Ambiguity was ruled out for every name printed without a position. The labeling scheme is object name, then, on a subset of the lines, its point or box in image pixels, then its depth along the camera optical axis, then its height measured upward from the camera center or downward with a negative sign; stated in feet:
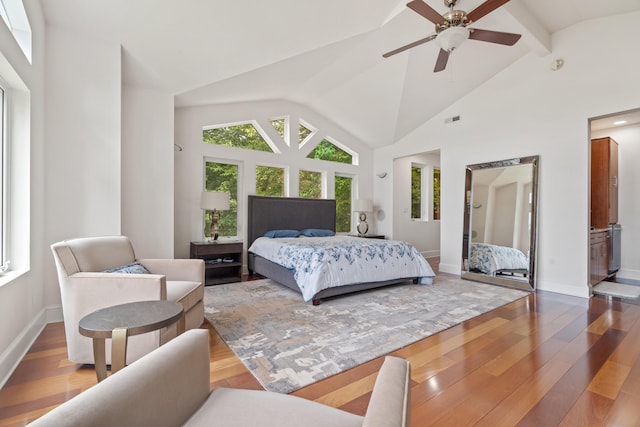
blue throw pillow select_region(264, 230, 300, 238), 16.72 -1.19
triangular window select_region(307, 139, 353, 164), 20.63 +4.28
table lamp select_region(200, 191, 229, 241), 14.66 +0.58
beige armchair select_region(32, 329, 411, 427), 2.17 -1.60
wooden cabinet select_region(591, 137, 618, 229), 15.07 +1.55
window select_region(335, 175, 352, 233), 21.84 +0.72
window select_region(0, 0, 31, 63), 7.54 +4.96
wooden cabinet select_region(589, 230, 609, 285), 13.32 -2.03
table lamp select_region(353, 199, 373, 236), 21.27 +0.19
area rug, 6.85 -3.47
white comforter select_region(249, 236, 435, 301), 11.31 -2.04
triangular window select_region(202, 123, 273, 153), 16.63 +4.39
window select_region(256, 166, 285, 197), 18.04 +1.96
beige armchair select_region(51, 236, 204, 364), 6.40 -1.77
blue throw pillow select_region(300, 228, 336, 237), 17.90 -1.22
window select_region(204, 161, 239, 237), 16.70 +1.48
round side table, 4.58 -1.82
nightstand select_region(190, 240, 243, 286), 14.28 -2.42
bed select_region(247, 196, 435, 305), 11.60 -1.71
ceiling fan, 8.30 +5.65
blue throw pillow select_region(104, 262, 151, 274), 7.53 -1.47
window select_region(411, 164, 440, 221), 24.21 +1.79
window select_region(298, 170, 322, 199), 19.88 +1.92
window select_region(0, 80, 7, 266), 7.35 +0.89
